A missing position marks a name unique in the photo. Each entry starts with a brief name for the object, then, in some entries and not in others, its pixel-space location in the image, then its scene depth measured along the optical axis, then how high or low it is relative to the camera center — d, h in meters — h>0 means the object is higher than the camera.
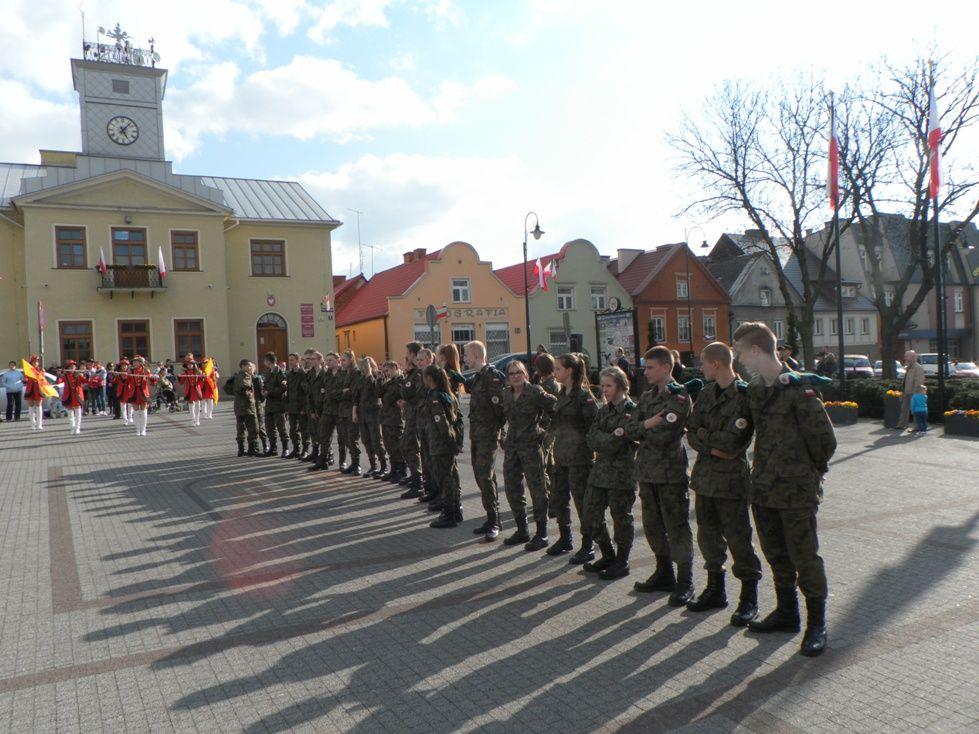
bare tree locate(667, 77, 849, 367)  27.70 +5.64
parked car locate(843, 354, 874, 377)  36.09 -1.72
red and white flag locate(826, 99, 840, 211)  17.73 +3.87
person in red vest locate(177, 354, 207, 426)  21.09 -0.98
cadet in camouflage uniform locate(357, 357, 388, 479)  11.43 -0.97
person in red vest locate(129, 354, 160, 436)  18.67 -0.94
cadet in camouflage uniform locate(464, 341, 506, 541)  7.58 -0.85
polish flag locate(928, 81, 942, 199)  15.95 +3.95
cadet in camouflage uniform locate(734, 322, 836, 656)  4.49 -0.79
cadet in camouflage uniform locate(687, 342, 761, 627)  4.90 -0.83
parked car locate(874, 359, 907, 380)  36.21 -2.00
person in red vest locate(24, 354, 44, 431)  20.62 -1.06
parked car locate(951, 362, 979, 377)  35.94 -1.92
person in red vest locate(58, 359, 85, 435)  19.67 -1.09
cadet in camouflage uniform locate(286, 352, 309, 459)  13.64 -0.94
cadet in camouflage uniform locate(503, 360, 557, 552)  7.08 -0.99
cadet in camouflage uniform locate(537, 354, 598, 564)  6.51 -0.90
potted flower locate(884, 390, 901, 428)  16.39 -1.69
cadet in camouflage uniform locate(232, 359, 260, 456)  14.34 -1.02
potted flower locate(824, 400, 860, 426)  17.50 -1.86
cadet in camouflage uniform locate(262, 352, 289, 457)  14.33 -0.97
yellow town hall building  32.53 +5.03
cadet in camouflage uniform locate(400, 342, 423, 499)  9.74 -1.10
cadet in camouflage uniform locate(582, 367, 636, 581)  5.96 -1.09
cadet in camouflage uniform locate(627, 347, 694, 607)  5.43 -0.94
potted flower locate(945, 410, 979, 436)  14.76 -1.85
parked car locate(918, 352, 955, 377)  37.63 -1.72
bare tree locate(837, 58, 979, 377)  23.33 +4.92
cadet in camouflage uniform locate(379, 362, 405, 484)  10.65 -1.03
